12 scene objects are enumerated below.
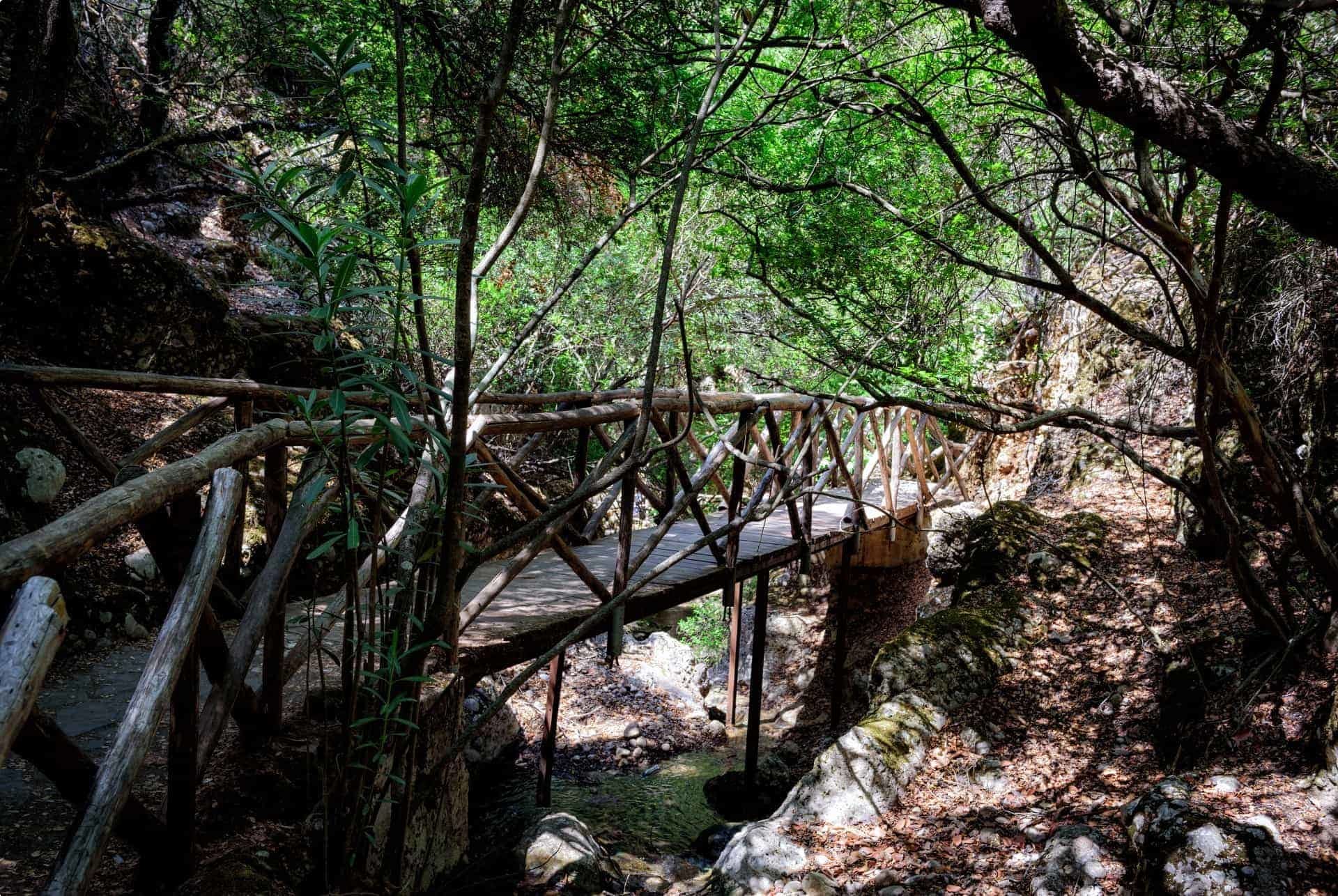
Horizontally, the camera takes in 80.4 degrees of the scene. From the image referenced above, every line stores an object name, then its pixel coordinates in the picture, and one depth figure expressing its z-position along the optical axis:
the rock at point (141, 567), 5.58
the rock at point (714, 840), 5.19
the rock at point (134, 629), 5.19
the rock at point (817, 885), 3.30
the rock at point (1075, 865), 2.95
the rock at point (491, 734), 6.45
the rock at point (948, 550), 7.30
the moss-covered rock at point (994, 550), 5.82
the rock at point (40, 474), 5.45
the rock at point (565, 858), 3.82
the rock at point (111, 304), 6.67
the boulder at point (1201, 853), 2.55
